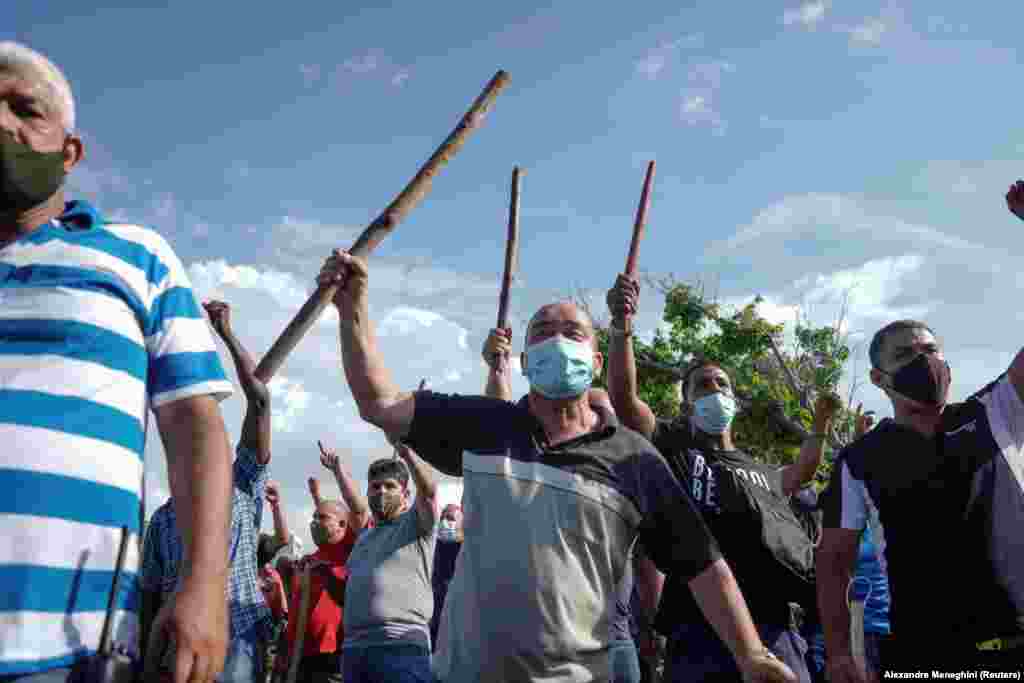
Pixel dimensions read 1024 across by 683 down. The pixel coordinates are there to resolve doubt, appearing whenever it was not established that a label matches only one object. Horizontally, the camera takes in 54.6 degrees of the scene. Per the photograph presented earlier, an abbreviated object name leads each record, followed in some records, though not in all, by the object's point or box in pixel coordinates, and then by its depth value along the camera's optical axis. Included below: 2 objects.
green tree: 21.14
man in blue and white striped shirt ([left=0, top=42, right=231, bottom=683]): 1.78
